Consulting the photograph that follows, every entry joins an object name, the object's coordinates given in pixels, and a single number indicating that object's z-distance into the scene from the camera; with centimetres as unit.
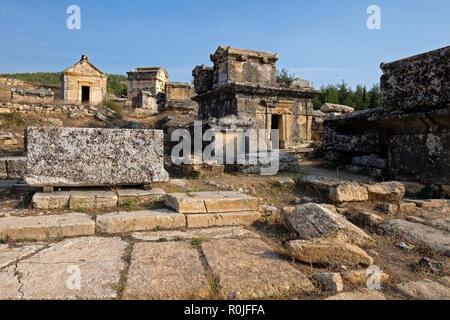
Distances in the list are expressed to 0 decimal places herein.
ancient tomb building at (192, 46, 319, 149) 1096
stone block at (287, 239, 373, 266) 219
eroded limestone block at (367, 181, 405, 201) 399
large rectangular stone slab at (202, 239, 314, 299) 182
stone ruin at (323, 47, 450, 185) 450
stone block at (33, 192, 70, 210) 339
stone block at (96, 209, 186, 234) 300
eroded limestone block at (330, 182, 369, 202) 397
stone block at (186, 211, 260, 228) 327
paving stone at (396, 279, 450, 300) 176
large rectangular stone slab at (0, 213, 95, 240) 273
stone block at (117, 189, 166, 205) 366
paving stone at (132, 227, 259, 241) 283
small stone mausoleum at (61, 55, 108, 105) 1873
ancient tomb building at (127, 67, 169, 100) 2394
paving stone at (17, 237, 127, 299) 174
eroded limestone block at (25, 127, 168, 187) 356
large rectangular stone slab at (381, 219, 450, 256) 257
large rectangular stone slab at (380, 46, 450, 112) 445
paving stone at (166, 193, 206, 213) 330
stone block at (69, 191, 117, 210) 346
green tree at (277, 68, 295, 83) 2436
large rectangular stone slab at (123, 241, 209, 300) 176
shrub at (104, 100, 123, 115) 1683
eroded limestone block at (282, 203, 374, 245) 260
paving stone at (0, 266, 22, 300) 168
